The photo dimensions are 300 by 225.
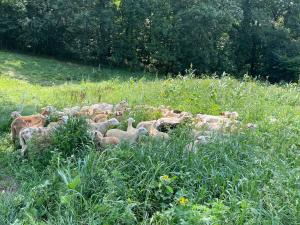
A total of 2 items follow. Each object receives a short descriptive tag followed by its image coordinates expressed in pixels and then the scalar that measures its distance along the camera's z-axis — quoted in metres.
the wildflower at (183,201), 1.82
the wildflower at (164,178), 1.99
